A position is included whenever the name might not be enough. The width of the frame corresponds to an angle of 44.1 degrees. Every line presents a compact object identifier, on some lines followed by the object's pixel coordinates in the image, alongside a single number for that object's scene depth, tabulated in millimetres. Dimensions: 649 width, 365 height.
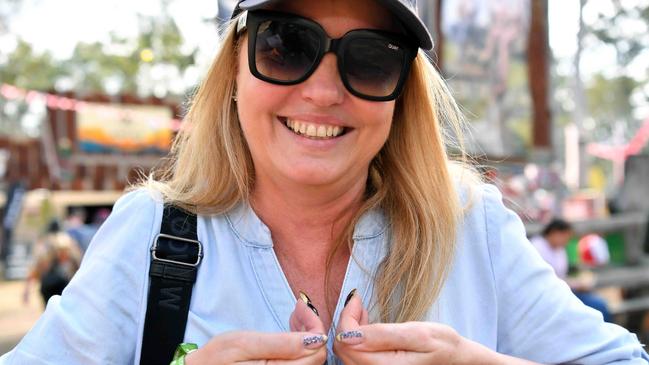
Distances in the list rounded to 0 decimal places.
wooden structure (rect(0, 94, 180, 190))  15729
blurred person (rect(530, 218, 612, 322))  8062
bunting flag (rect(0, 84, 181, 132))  13727
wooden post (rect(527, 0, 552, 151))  10266
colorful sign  15438
